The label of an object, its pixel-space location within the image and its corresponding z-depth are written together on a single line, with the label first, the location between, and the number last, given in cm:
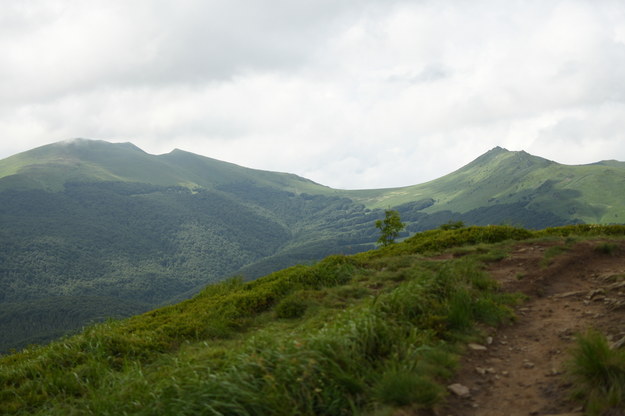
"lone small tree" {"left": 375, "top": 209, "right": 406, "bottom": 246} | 5881
